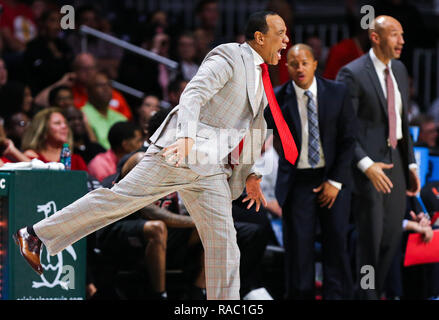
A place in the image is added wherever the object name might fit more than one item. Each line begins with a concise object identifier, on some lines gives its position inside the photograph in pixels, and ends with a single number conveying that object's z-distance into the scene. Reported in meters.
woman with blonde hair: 13.30
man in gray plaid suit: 8.76
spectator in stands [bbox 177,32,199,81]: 18.64
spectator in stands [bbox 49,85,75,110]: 15.79
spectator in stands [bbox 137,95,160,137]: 16.05
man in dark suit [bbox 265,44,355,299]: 11.89
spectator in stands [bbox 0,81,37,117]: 15.37
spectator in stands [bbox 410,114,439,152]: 17.42
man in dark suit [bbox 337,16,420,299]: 12.12
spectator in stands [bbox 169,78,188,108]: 16.58
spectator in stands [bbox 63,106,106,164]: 14.78
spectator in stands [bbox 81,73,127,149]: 16.77
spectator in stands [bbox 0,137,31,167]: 12.56
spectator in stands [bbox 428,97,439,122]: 20.48
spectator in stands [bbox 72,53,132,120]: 17.05
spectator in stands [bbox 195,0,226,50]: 21.17
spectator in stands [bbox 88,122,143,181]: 13.70
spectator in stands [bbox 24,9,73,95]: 17.31
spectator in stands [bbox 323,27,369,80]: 15.15
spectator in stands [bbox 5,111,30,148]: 14.44
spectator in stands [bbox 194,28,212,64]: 19.58
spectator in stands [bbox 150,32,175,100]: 19.36
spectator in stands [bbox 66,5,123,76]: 19.16
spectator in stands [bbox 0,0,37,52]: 19.45
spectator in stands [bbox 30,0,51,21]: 19.84
